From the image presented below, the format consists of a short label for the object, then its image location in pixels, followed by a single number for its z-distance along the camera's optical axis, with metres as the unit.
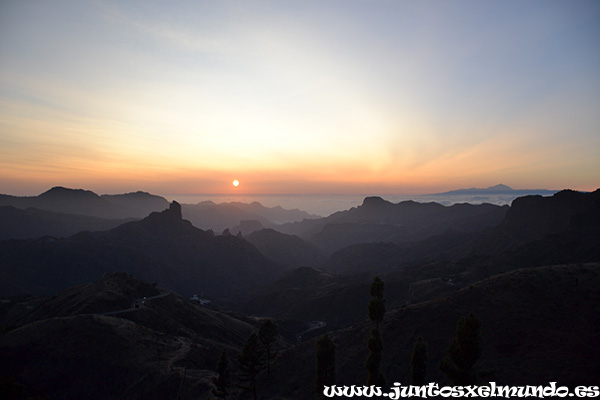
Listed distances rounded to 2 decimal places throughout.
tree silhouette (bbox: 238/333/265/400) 40.81
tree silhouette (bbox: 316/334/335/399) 36.31
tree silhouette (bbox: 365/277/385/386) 35.94
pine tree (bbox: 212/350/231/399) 40.53
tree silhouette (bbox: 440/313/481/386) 28.03
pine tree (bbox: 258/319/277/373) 51.22
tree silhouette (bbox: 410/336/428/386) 32.19
